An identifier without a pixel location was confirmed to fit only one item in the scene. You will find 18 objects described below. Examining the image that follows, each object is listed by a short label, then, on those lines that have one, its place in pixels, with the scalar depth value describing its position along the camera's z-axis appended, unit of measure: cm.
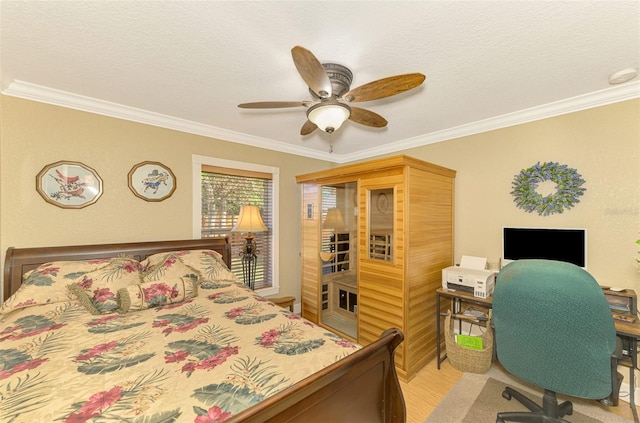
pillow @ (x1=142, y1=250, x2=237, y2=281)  242
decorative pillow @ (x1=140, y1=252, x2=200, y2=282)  215
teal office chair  138
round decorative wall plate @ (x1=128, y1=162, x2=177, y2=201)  262
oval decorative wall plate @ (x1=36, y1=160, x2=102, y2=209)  221
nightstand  301
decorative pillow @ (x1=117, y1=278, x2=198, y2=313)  188
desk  165
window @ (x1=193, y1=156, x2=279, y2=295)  307
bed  92
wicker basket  243
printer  237
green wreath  231
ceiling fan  133
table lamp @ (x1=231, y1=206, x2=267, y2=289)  292
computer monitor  220
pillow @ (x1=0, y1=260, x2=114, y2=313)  183
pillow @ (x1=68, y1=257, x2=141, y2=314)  184
